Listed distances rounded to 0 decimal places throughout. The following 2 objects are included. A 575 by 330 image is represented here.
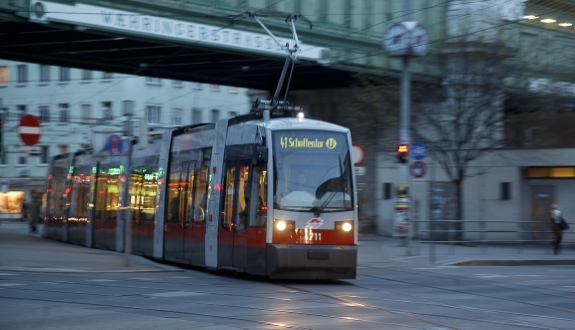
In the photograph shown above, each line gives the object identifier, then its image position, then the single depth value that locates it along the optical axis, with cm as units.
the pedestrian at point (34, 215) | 4136
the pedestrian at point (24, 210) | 6442
